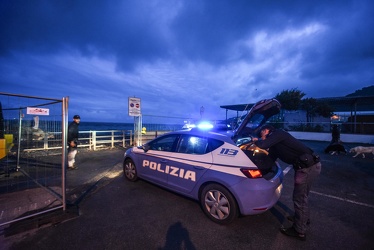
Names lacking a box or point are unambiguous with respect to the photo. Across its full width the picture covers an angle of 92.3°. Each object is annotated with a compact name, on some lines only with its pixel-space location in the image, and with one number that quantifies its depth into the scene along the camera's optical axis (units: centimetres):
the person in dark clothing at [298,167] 276
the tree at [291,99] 2323
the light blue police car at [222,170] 288
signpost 1062
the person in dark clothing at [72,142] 607
